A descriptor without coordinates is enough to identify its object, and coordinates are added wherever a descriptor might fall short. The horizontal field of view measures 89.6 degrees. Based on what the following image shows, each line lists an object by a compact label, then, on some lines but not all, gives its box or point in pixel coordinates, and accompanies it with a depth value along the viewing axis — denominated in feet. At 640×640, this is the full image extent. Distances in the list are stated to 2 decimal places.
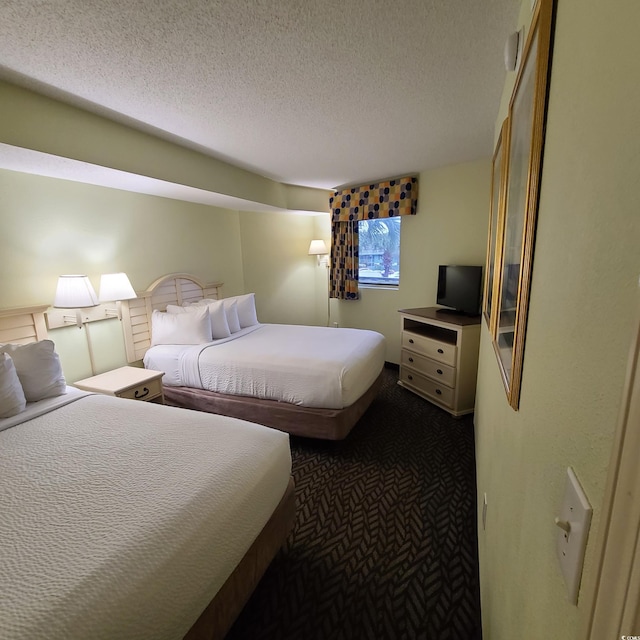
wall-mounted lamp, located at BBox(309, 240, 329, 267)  15.79
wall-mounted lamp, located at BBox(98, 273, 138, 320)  8.51
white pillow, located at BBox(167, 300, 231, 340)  10.70
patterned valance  12.13
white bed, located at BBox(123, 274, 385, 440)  7.93
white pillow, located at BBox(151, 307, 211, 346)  9.94
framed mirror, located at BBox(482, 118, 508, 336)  4.75
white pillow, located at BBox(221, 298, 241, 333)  11.48
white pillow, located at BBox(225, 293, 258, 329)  12.20
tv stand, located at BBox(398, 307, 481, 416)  9.38
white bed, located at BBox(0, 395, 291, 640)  2.68
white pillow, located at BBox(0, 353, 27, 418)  5.56
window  13.87
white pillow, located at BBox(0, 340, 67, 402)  6.17
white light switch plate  1.18
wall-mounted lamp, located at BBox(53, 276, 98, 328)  7.48
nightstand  7.87
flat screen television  10.03
